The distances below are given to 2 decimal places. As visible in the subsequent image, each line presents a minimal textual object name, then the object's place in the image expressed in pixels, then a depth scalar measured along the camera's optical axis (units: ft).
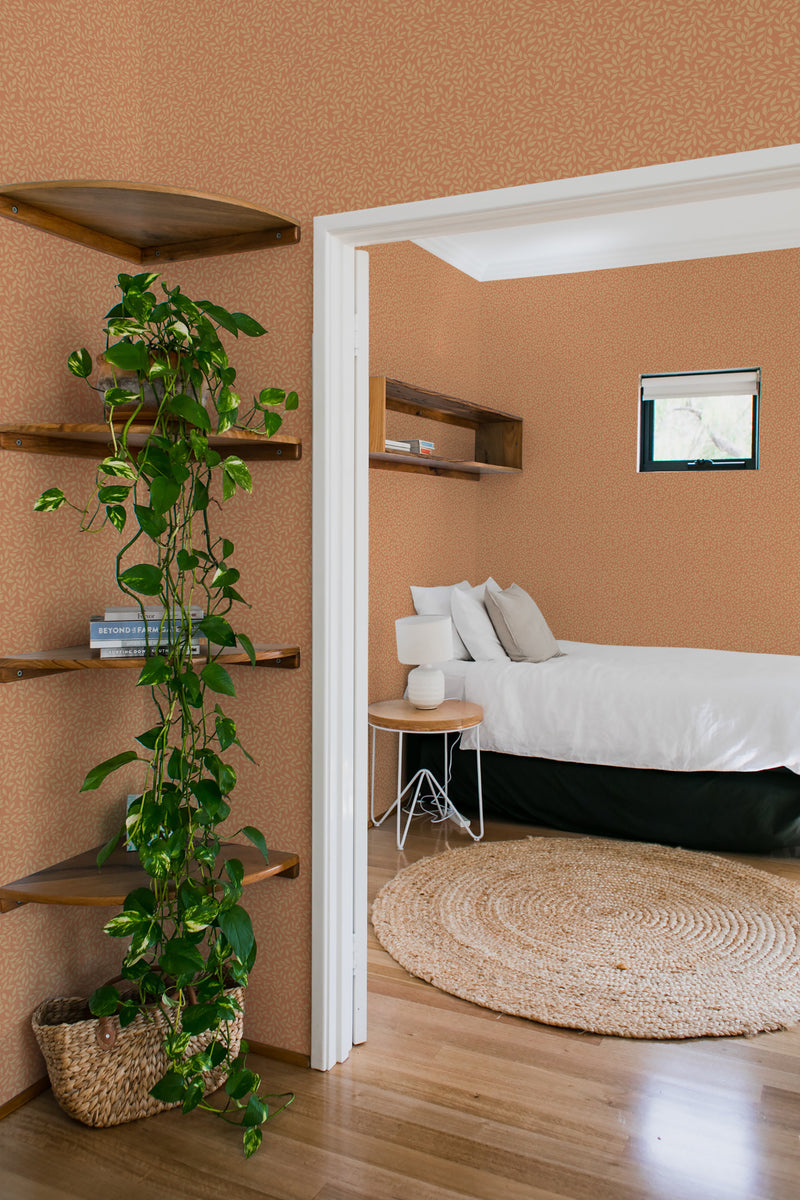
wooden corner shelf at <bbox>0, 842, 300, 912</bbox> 7.08
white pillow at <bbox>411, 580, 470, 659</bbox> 15.74
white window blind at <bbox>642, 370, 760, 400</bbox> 17.92
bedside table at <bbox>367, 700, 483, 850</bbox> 12.75
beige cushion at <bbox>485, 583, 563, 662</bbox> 15.46
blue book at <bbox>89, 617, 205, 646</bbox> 7.29
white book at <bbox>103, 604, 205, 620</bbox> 7.42
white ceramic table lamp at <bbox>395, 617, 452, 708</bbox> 13.20
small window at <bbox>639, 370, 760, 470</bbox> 17.98
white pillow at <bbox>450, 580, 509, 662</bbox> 15.34
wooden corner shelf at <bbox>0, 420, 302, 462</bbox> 7.00
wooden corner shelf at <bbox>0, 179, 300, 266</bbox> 6.81
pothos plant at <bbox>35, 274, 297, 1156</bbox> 6.53
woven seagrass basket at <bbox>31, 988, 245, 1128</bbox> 7.04
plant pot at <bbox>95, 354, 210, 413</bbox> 6.93
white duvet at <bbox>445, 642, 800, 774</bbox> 12.66
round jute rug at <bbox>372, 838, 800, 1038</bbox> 8.97
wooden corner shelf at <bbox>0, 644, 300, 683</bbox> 7.07
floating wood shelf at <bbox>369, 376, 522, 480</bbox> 13.65
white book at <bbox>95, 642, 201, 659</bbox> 7.28
